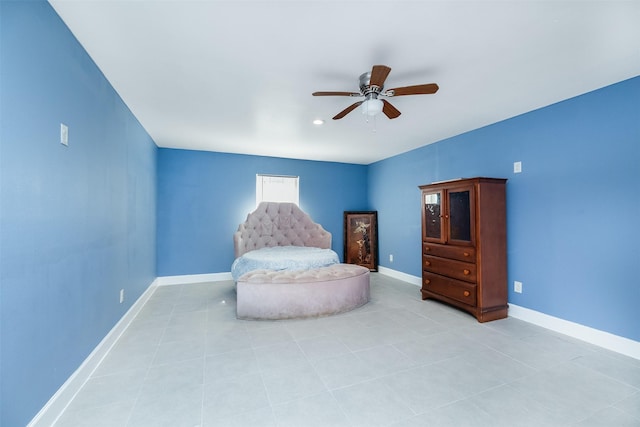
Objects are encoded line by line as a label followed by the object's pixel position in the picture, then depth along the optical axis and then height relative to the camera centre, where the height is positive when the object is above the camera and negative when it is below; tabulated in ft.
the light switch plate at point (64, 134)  5.27 +1.69
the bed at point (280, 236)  12.85 -1.02
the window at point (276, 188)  17.40 +2.01
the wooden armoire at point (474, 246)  10.21 -1.10
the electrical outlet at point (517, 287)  10.39 -2.64
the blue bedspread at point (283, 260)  11.82 -1.83
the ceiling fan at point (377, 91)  6.40 +3.28
